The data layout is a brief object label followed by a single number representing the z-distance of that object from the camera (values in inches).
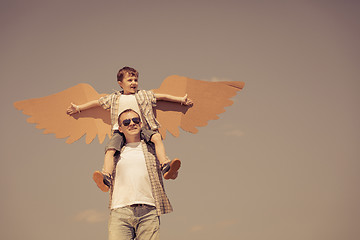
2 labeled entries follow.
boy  141.1
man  133.1
